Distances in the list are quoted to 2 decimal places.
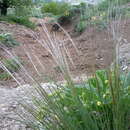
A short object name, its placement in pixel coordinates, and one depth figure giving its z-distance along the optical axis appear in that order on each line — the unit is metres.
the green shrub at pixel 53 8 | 14.08
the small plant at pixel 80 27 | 7.43
